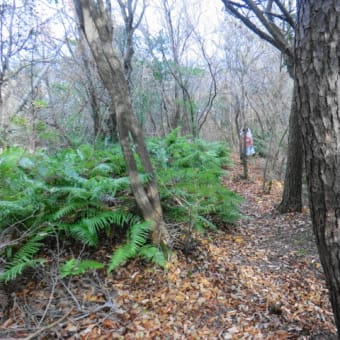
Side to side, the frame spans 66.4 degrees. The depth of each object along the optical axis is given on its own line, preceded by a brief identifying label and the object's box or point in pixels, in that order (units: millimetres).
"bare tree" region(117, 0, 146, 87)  6574
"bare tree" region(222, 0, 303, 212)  3953
